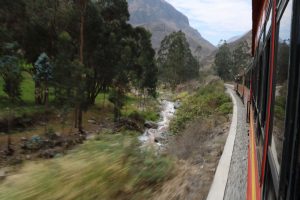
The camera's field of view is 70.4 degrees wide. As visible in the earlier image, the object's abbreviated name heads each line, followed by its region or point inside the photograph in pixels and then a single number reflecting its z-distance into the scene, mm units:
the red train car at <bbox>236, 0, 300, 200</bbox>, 1027
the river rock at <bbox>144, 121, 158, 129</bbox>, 22206
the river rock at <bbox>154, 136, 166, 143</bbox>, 14906
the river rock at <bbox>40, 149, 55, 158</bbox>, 12394
